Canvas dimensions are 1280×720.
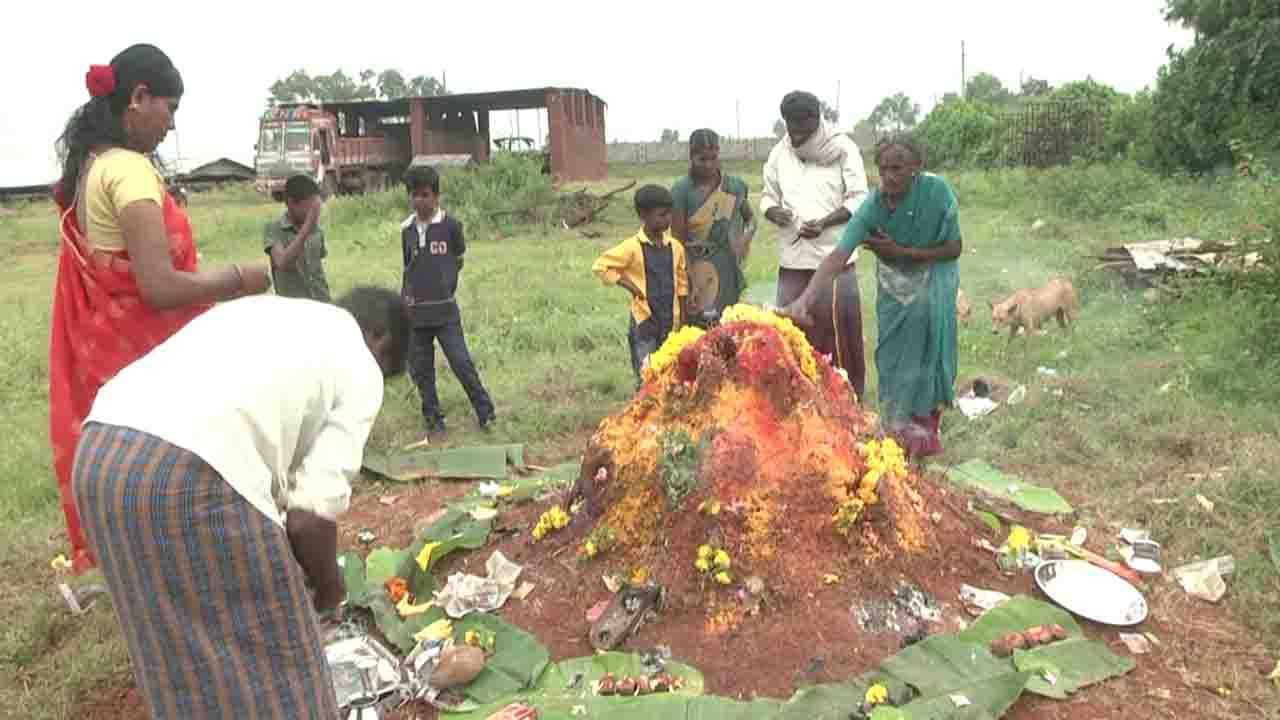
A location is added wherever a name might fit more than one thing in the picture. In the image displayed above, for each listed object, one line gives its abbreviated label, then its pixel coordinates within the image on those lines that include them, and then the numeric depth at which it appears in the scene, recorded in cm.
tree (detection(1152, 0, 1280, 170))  1507
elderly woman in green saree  480
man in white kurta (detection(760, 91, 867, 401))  560
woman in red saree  305
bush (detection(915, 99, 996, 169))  2661
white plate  375
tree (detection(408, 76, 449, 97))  6022
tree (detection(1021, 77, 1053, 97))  4841
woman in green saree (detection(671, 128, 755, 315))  585
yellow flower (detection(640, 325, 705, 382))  412
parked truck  2572
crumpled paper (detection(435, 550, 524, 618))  384
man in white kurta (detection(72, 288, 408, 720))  192
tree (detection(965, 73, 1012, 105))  4747
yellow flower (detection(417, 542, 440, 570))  421
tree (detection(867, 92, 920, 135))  6191
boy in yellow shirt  558
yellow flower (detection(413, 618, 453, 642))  367
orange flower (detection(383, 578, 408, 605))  397
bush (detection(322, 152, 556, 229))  1942
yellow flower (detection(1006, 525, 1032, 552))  415
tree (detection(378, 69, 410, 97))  6022
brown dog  802
